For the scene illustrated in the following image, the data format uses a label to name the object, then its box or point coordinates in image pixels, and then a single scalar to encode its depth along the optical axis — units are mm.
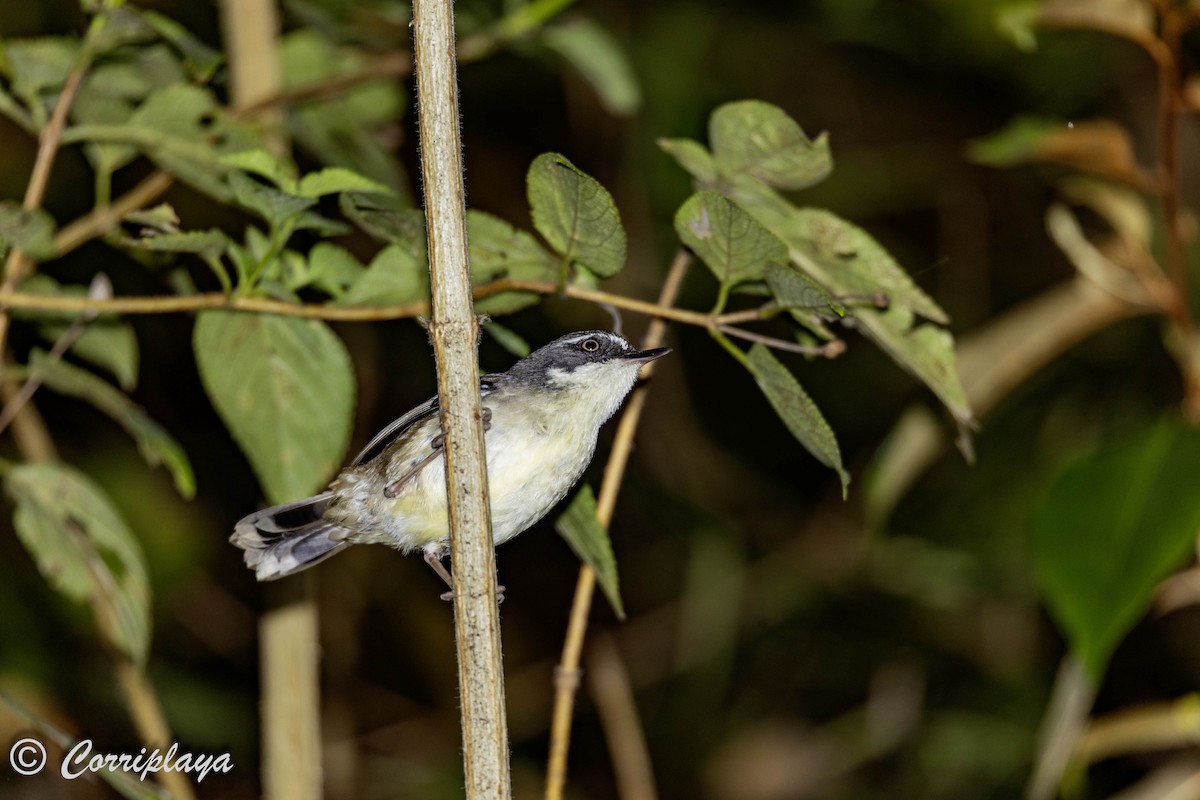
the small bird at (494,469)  6320
